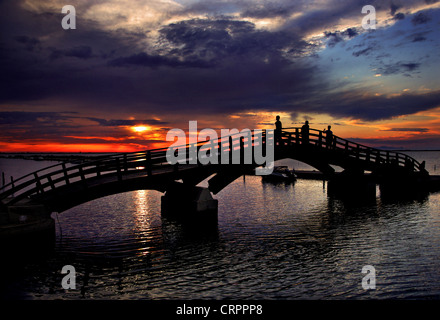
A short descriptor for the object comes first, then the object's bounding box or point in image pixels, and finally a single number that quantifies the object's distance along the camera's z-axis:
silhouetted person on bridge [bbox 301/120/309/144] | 28.80
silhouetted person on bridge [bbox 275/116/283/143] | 27.08
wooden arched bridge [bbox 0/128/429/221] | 18.86
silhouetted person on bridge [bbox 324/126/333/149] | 30.98
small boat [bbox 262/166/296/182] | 55.30
